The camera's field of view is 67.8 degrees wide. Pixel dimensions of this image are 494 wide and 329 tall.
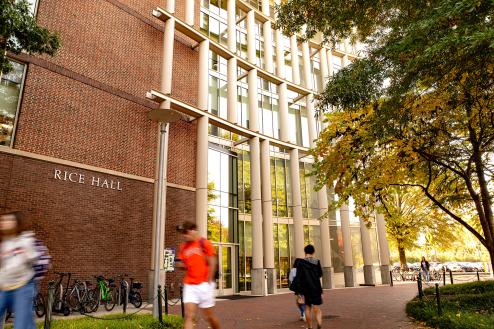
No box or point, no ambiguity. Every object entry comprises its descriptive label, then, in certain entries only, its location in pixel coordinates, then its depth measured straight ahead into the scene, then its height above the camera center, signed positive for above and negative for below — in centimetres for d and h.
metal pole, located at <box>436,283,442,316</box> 814 -102
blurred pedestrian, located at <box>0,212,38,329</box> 422 -3
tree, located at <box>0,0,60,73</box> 833 +553
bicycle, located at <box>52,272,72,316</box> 1112 -104
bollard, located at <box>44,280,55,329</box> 613 -67
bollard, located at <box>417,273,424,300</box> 1087 -71
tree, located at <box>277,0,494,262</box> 686 +387
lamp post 909 +283
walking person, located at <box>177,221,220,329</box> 521 -13
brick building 1365 +565
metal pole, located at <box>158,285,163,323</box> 827 -90
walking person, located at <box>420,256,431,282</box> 2481 -45
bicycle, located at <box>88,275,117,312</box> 1230 -94
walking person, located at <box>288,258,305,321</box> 934 -99
